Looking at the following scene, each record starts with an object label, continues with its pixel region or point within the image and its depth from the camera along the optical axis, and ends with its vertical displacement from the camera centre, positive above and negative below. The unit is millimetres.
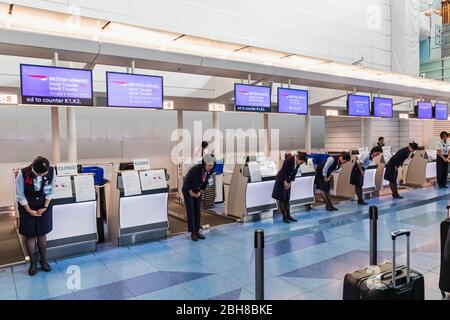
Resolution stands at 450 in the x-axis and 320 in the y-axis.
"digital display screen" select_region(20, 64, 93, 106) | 4836 +839
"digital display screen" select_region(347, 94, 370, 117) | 9398 +914
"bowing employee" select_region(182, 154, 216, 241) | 5926 -789
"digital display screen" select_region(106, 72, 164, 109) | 5605 +864
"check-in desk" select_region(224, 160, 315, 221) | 7145 -1086
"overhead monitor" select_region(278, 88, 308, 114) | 7785 +887
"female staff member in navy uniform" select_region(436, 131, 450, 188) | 10961 -697
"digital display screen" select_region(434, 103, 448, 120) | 12297 +934
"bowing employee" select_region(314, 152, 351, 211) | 7934 -690
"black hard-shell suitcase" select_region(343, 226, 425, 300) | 2764 -1138
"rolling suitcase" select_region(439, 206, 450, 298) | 3359 -1251
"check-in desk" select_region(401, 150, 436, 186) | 11430 -1001
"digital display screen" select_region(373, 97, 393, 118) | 10125 +913
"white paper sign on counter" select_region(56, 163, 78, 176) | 5352 -349
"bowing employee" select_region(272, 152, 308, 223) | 6879 -776
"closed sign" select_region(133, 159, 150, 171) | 5934 -331
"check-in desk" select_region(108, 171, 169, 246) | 5578 -1125
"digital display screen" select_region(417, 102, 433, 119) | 11688 +937
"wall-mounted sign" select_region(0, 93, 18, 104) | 5559 +750
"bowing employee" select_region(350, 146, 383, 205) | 8539 -825
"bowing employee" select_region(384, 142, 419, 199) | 9203 -713
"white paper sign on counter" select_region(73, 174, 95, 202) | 5191 -616
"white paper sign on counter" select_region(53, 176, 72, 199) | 5023 -586
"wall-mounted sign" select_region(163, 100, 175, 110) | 7656 +838
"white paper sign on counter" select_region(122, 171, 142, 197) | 5558 -603
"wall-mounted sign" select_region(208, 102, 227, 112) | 8055 +796
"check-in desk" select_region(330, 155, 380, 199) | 9438 -1087
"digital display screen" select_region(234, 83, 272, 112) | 6969 +874
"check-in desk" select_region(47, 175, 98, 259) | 5020 -1177
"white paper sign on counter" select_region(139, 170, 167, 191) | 5785 -576
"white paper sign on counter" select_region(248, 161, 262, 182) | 7173 -593
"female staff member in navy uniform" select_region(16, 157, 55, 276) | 4410 -732
